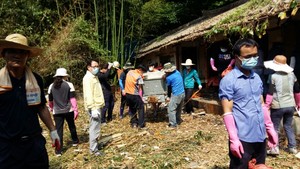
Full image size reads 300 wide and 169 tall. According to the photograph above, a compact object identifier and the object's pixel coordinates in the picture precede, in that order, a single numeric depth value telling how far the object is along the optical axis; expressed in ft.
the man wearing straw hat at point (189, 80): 21.49
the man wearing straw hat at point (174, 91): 18.10
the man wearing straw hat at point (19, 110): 6.86
